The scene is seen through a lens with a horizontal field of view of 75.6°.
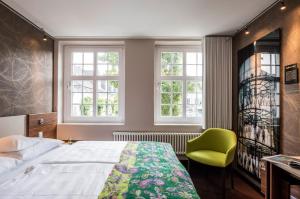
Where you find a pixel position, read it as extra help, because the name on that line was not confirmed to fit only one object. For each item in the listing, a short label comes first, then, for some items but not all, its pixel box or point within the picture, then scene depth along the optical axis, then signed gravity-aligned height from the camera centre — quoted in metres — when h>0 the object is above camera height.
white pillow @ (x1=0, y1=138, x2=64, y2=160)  1.83 -0.52
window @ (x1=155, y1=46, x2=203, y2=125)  3.75 +0.28
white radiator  3.48 -0.66
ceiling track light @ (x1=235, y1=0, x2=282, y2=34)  2.37 +1.17
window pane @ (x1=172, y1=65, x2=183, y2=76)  3.79 +0.60
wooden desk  1.80 -0.75
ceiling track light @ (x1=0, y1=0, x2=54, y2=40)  2.41 +1.17
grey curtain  3.41 +0.36
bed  1.21 -0.57
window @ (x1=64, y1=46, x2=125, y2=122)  3.79 +0.30
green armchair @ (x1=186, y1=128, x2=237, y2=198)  2.64 -0.70
